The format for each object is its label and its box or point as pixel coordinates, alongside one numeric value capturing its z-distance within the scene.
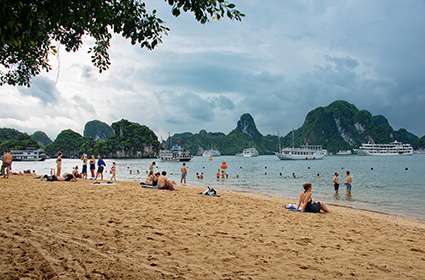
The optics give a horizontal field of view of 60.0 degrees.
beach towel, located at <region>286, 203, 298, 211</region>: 14.65
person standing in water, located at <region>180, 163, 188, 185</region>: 31.94
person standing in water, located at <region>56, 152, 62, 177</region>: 25.62
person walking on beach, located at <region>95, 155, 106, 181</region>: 26.03
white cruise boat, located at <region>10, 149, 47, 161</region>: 138.16
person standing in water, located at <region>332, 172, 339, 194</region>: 26.75
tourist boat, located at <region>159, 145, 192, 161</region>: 129.00
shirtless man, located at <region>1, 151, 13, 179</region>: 22.89
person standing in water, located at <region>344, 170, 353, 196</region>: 26.67
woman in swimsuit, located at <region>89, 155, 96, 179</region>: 27.63
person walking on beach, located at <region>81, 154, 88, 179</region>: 28.01
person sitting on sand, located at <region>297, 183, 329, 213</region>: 14.11
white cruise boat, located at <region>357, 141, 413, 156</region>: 170.75
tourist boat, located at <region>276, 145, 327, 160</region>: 129.50
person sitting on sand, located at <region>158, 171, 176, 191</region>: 20.31
